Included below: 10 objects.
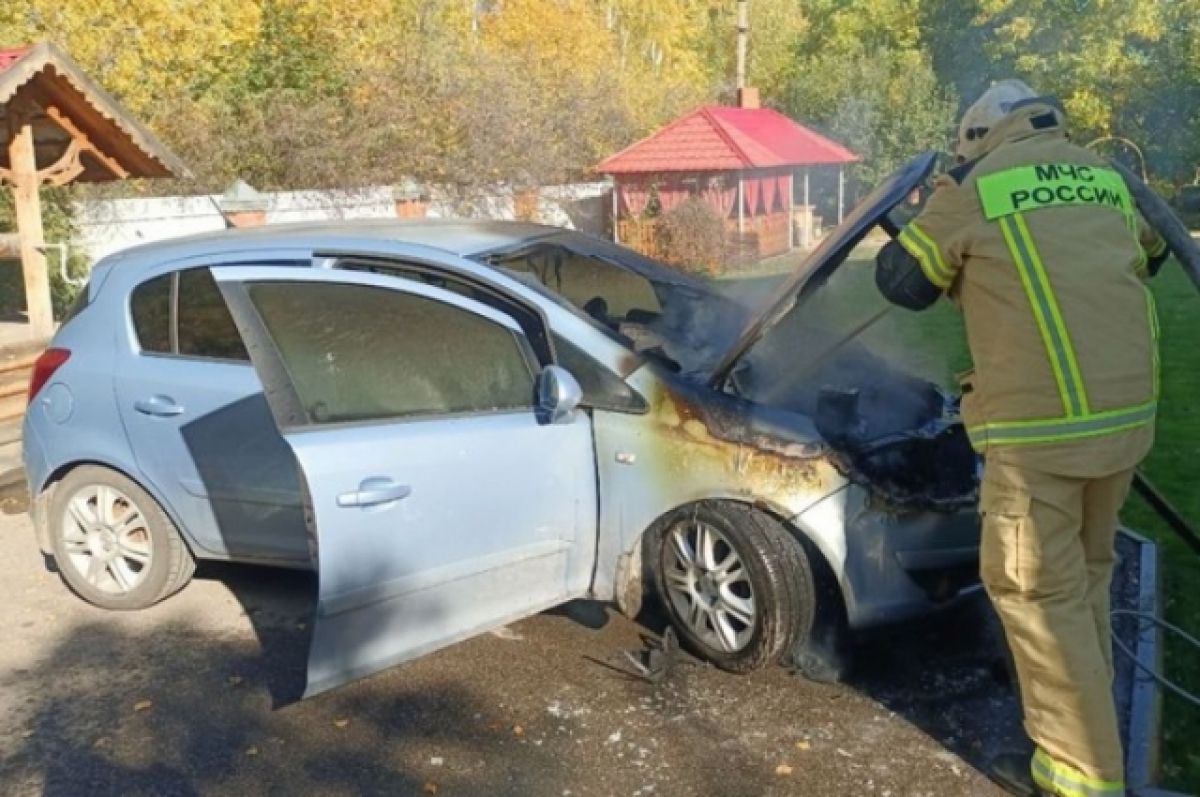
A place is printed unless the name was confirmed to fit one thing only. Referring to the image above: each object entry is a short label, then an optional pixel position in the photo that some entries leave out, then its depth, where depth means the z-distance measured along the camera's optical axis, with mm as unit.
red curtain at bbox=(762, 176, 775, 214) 27547
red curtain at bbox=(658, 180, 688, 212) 26141
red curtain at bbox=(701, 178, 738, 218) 25875
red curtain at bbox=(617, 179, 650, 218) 26328
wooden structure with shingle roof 10023
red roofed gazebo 25328
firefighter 3156
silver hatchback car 3885
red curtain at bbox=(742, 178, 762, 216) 26269
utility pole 33250
